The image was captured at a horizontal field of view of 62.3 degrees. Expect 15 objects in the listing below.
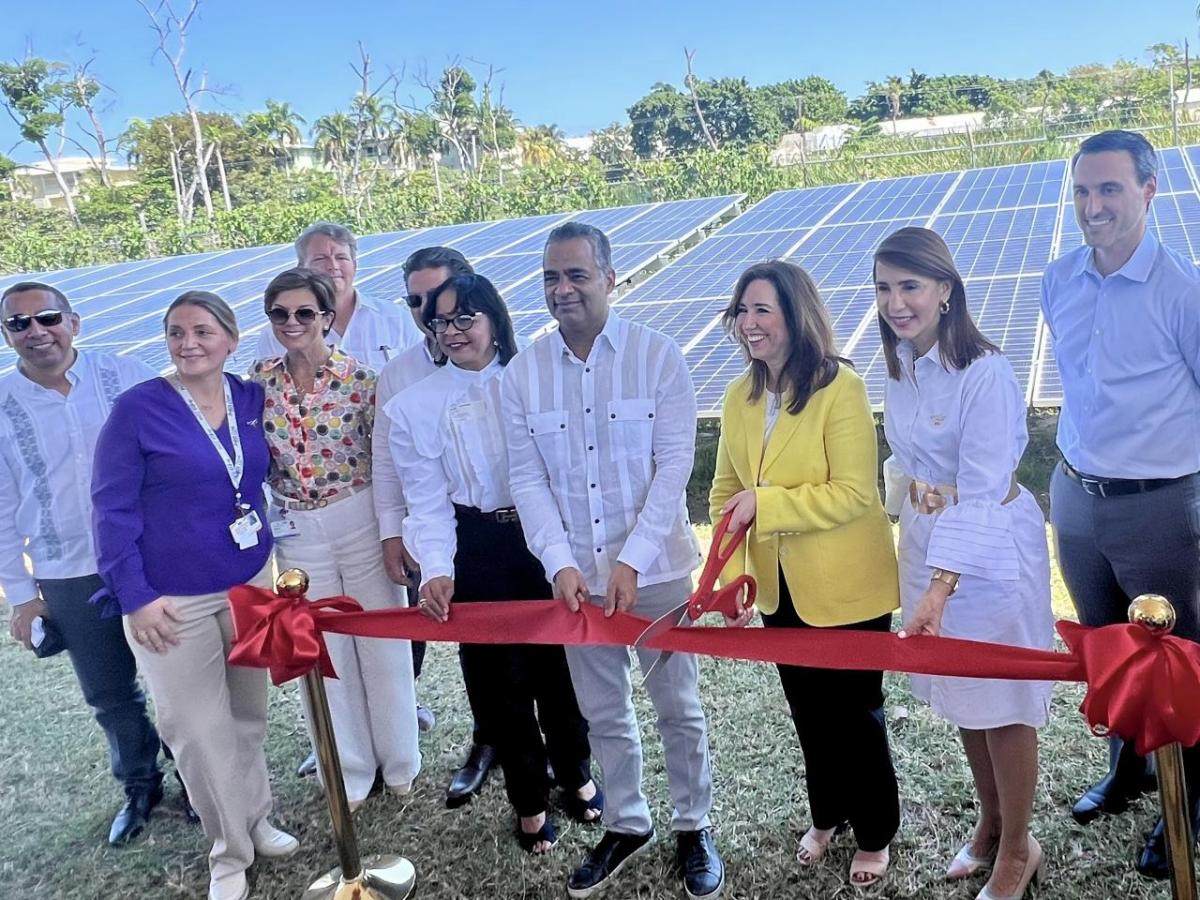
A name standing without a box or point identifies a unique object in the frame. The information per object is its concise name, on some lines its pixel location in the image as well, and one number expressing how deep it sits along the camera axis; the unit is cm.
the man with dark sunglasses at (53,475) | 340
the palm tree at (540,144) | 3675
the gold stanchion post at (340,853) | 300
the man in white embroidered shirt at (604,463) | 279
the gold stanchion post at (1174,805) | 206
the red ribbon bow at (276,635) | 291
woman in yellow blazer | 263
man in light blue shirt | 275
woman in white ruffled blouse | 301
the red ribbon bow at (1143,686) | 203
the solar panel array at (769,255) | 591
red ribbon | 206
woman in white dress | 245
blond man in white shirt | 443
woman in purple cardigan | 298
